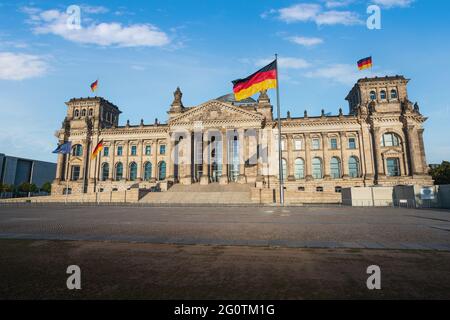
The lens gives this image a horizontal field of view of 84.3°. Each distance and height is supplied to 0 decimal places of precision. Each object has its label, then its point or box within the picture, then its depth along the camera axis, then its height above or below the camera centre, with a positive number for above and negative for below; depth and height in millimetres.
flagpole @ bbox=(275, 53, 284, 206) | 25109 +3627
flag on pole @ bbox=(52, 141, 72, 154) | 40003 +7390
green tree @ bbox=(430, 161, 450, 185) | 47594 +3730
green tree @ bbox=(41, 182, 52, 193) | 84875 +2828
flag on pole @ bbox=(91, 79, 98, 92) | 49984 +21862
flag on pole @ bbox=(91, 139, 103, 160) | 38569 +6956
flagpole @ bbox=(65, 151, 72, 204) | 59316 +7312
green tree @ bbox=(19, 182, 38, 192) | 79188 +2352
